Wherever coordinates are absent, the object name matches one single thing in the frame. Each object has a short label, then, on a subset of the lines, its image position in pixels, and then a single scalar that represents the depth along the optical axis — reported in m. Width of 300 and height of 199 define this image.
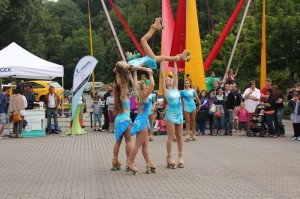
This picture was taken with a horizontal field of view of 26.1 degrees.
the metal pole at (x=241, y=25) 26.25
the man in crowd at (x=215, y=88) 22.09
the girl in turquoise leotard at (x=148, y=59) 11.55
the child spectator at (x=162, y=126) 21.98
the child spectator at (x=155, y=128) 21.84
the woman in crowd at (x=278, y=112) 20.69
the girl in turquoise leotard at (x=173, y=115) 12.45
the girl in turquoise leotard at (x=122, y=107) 11.73
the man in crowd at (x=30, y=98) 23.89
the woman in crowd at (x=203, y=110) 21.52
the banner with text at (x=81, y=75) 22.44
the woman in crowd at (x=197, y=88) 22.25
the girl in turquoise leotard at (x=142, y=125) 11.54
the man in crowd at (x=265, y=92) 21.22
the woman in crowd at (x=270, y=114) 20.53
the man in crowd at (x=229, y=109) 21.48
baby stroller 20.88
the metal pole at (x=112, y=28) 25.47
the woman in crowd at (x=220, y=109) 21.52
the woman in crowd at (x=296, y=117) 19.28
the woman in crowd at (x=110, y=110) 23.65
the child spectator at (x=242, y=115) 21.84
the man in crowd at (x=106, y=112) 23.98
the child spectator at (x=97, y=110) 24.75
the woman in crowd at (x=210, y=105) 21.62
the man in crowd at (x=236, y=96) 21.64
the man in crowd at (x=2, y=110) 20.88
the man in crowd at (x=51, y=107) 23.19
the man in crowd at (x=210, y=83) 25.36
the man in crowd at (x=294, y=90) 21.01
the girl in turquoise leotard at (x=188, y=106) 17.97
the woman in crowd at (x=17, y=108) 21.42
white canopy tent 24.09
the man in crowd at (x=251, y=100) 21.47
